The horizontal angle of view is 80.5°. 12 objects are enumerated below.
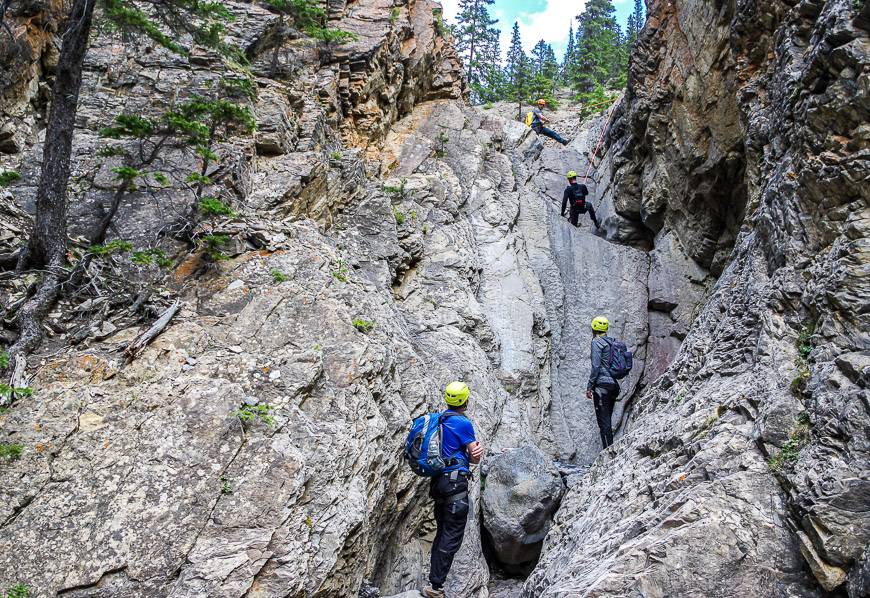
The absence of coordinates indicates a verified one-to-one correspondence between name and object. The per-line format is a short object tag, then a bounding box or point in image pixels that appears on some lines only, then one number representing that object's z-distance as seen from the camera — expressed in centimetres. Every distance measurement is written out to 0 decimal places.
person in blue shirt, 696
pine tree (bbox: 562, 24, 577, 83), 5435
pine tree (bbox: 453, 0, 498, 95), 5097
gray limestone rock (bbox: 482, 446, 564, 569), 914
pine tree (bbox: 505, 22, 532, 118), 3775
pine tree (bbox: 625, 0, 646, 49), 6247
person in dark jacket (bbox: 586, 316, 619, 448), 1161
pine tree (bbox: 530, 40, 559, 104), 3597
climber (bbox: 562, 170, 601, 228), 1978
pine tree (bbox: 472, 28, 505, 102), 4412
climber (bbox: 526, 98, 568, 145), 2600
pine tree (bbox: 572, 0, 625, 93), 4384
